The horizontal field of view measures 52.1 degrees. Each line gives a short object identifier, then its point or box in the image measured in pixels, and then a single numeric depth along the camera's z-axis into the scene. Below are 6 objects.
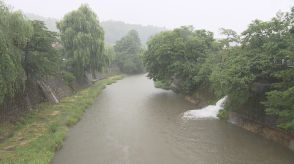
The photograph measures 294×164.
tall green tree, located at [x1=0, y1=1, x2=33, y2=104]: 13.44
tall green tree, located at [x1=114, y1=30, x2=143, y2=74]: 70.50
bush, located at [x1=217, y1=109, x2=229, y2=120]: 22.52
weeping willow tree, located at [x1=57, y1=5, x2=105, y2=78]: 35.69
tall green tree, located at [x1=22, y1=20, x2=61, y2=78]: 22.17
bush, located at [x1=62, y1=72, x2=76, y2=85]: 33.88
